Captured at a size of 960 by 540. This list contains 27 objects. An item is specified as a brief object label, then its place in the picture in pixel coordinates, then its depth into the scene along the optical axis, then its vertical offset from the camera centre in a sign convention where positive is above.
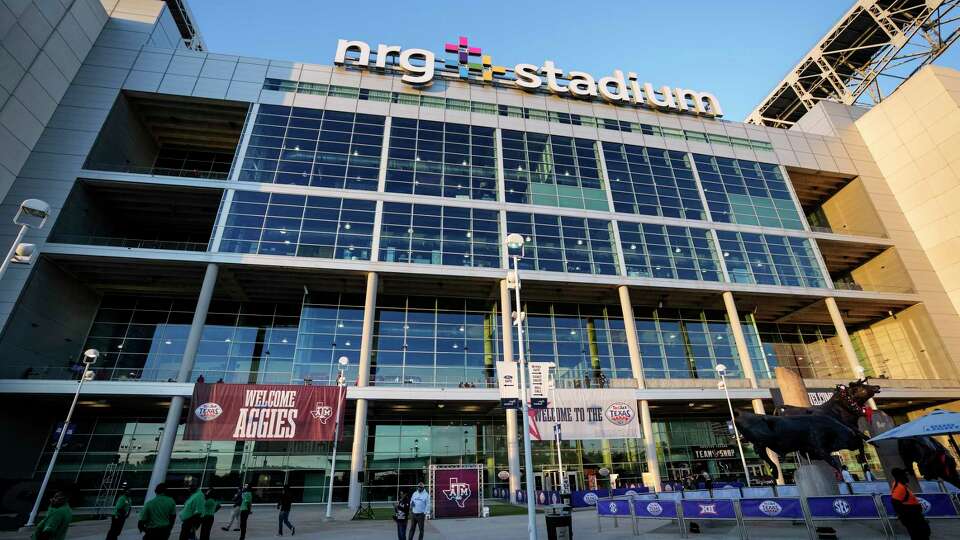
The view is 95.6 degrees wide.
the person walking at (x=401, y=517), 13.22 -1.42
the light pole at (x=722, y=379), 29.88 +5.35
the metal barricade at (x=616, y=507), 16.03 -1.60
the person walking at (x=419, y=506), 13.89 -1.21
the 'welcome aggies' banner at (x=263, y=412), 26.12 +3.18
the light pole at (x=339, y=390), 25.23 +4.49
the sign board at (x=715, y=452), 36.41 +0.59
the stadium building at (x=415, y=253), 29.83 +15.33
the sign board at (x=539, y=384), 13.70 +2.34
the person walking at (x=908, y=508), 8.59 -0.96
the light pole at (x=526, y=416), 11.25 +1.29
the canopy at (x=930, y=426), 11.95 +0.76
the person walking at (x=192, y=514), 11.48 -1.09
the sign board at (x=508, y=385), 13.23 +2.25
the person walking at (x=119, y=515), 12.51 -1.20
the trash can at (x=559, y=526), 11.44 -1.52
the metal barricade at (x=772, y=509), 11.95 -1.30
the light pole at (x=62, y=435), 20.70 +1.79
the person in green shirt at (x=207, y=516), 13.27 -1.31
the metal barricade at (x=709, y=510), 12.59 -1.39
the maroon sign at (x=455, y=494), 21.42 -1.31
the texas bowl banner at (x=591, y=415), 29.61 +3.01
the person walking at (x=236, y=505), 16.51 -1.28
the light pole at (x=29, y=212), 12.21 +6.82
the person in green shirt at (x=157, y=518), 9.50 -0.95
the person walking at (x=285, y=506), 16.55 -1.36
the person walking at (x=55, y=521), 8.42 -0.87
